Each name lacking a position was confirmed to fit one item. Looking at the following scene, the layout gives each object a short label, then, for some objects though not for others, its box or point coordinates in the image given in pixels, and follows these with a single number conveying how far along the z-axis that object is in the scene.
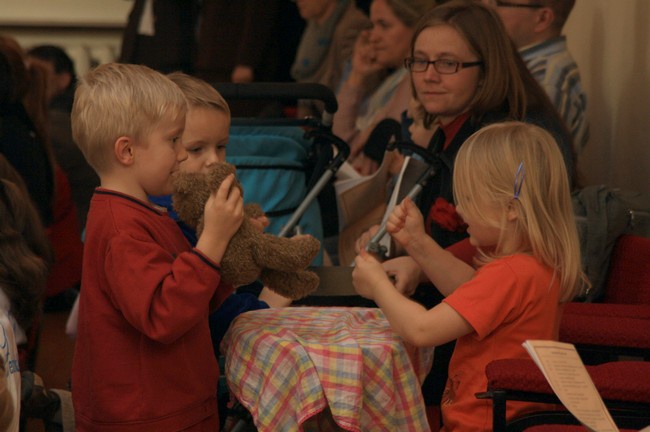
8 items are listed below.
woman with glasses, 5.93
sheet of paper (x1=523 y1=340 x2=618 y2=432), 3.51
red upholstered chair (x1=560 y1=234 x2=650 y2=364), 4.84
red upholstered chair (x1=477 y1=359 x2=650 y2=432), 3.97
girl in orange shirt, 4.37
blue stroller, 6.50
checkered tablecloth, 4.19
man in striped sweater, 7.70
